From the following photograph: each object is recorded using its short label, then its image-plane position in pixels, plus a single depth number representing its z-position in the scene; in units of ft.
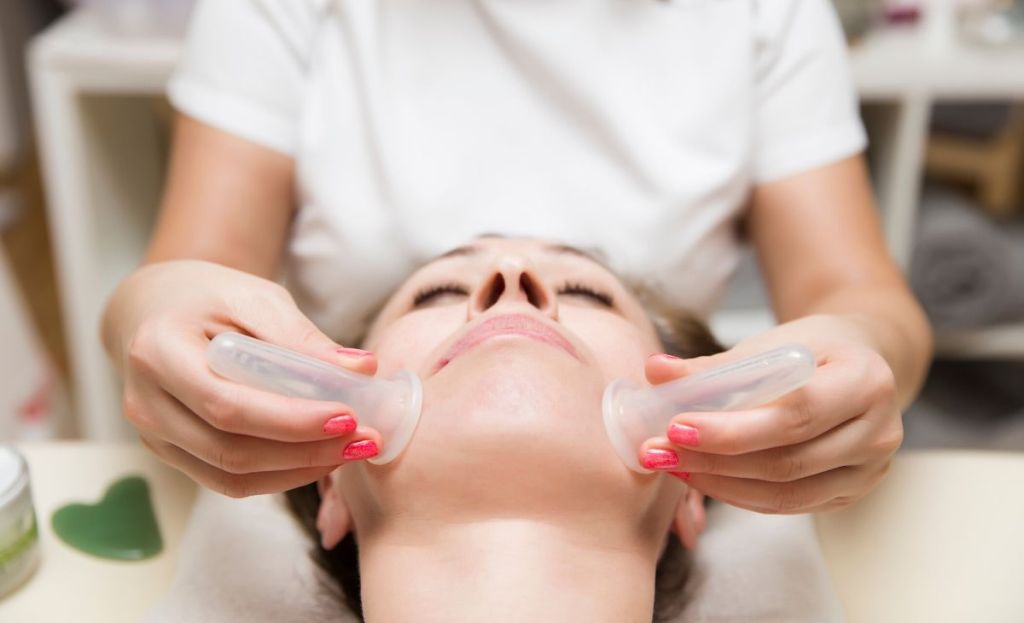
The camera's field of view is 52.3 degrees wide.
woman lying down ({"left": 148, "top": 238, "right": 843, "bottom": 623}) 2.30
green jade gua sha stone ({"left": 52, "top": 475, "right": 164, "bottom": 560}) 3.20
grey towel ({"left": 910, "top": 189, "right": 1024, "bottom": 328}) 5.37
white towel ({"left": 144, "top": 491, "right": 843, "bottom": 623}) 2.91
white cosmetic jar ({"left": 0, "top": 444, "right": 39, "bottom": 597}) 2.85
